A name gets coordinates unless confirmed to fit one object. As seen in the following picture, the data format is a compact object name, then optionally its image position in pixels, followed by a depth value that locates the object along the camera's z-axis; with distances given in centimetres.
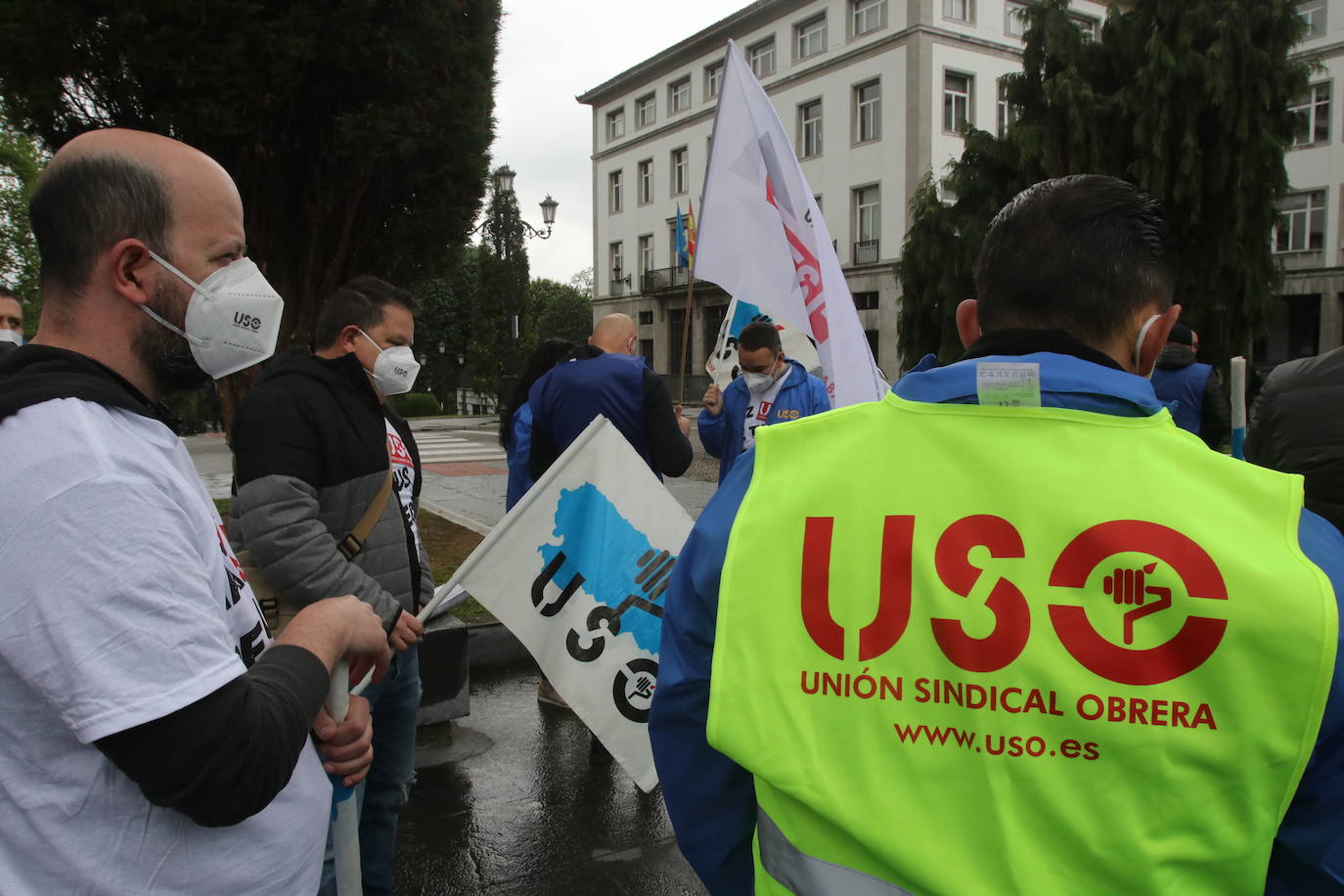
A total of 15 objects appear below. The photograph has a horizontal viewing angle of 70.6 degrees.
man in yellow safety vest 109
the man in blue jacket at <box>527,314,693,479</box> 453
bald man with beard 108
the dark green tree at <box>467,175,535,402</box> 1817
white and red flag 358
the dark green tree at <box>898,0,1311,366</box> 1908
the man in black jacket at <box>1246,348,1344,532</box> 212
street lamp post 1748
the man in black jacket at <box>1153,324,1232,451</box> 602
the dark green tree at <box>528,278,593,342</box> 6531
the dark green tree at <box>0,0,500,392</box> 539
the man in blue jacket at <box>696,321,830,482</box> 562
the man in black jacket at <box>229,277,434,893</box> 248
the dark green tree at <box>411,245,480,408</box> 4866
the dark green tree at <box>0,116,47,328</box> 2480
